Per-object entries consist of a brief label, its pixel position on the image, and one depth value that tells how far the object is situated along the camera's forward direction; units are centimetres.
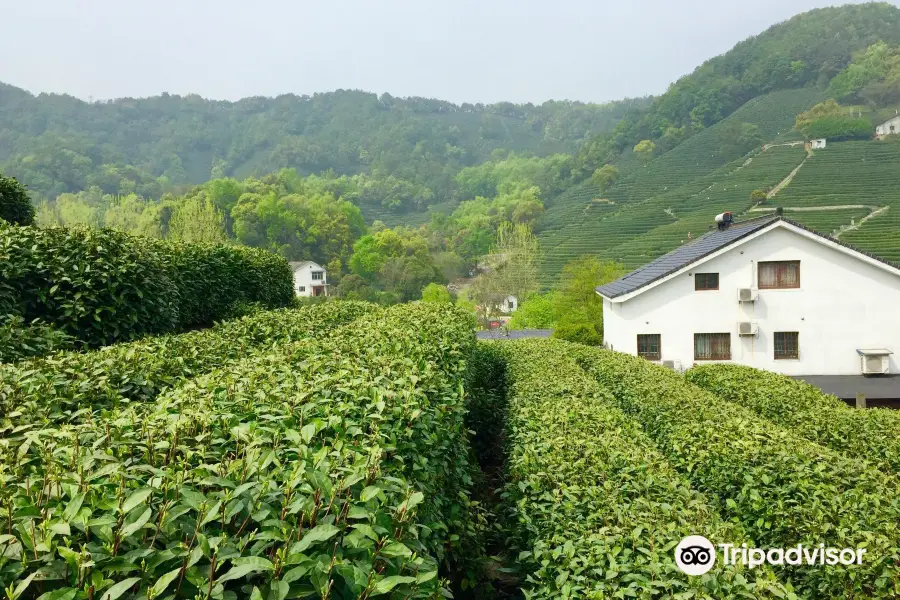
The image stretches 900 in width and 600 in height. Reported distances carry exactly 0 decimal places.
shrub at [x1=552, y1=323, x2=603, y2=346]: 3100
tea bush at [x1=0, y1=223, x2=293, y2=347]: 604
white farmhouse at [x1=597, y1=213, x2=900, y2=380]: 1816
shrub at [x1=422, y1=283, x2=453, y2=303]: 6016
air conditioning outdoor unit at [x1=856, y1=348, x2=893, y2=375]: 1792
